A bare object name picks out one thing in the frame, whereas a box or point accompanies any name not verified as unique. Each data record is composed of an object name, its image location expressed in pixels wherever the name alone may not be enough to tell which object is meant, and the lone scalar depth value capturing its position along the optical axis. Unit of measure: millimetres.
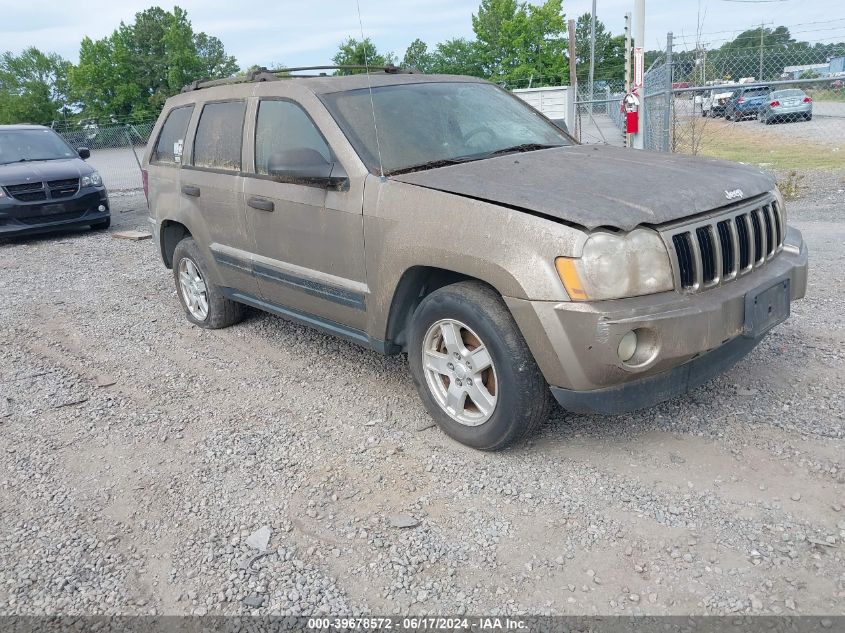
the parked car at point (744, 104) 15391
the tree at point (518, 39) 51156
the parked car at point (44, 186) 10781
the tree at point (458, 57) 41031
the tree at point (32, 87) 60406
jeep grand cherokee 3100
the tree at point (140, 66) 66562
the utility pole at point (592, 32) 31908
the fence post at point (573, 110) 17258
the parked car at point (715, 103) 12170
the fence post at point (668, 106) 9984
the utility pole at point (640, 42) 12172
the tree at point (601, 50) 61344
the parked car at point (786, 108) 17812
